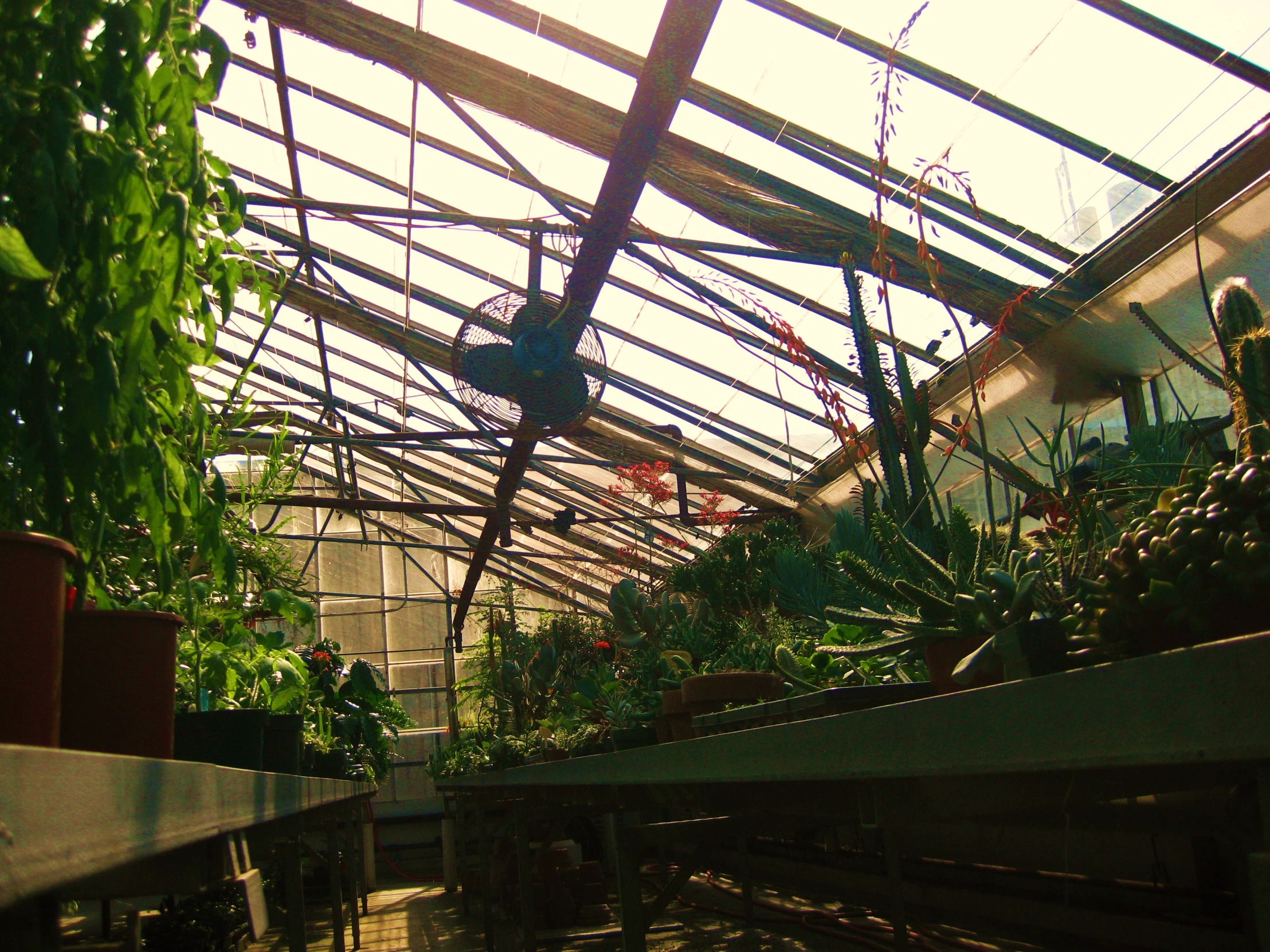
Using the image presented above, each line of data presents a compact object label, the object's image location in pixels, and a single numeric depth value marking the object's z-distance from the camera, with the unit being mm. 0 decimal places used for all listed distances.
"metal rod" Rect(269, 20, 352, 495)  5184
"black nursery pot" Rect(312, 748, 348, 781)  4410
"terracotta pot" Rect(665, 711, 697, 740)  2246
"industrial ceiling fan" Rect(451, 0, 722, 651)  4055
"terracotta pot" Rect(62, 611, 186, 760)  962
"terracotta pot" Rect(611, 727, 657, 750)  2824
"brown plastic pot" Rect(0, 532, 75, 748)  744
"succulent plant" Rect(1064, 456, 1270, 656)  656
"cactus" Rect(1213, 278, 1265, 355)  1097
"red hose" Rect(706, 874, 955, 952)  4141
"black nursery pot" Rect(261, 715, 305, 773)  2508
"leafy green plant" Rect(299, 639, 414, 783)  6723
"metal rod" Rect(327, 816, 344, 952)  4355
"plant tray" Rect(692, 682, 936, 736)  1137
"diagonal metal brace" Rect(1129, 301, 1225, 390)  1043
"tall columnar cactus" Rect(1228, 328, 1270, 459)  837
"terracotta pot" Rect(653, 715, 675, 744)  2416
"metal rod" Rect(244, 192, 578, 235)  4637
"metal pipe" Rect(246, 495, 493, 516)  8500
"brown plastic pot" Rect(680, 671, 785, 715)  2018
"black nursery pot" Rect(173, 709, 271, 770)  1603
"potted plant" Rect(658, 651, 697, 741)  2246
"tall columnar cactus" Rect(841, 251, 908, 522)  1993
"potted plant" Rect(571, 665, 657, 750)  2867
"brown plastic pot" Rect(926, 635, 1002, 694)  1091
